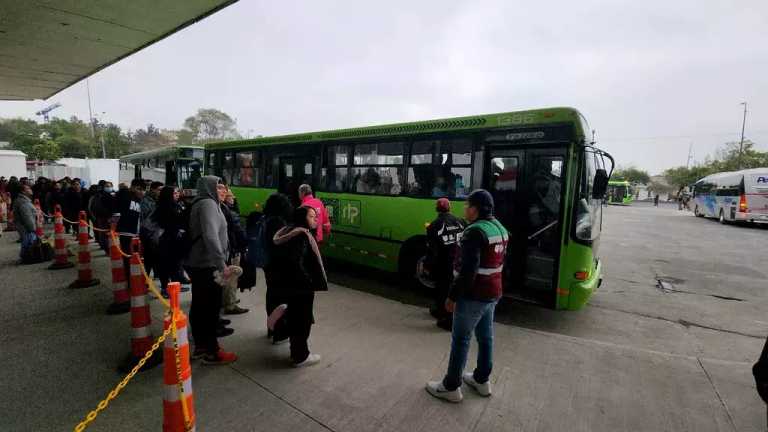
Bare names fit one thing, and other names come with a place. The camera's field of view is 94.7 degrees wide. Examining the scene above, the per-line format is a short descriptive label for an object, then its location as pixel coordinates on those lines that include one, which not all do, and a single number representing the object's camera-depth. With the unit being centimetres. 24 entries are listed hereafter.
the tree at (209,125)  9838
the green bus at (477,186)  498
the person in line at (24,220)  737
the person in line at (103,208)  791
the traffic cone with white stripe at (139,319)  338
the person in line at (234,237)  416
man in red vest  284
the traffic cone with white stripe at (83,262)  573
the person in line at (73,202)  969
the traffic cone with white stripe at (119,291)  451
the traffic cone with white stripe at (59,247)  695
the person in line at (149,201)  588
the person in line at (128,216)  604
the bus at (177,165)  1675
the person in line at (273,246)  348
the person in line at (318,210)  557
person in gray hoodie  346
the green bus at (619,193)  4281
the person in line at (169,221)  442
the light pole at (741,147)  4463
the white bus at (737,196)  1912
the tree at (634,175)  8362
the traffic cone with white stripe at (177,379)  202
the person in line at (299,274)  338
